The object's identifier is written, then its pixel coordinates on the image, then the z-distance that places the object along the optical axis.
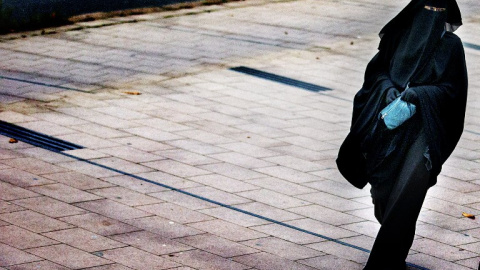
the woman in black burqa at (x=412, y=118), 5.27
